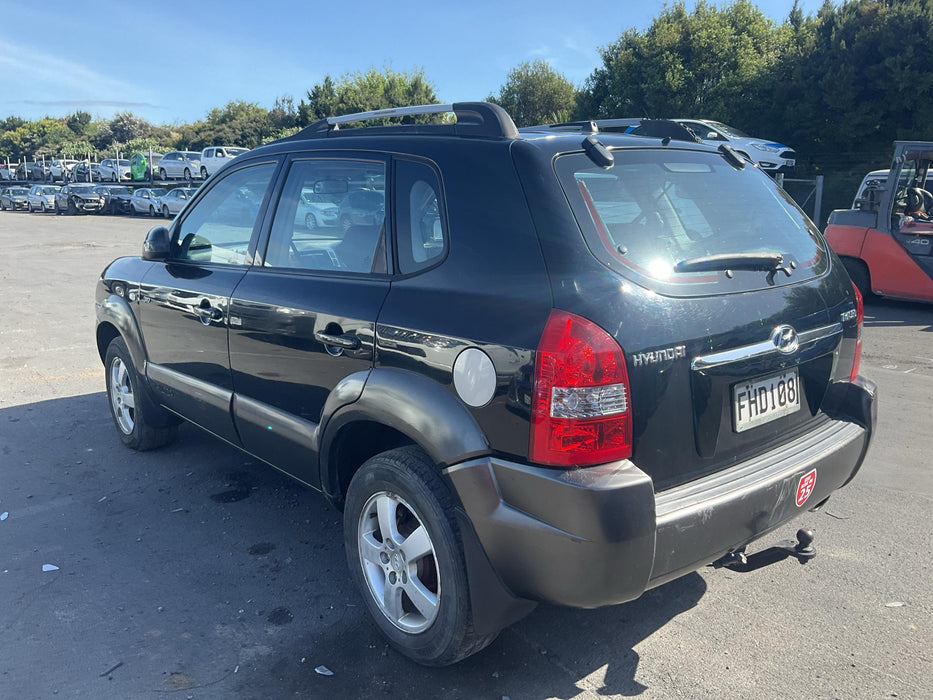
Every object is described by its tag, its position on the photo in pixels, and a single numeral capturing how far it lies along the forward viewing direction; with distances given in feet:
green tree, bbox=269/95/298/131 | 204.85
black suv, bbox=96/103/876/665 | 7.35
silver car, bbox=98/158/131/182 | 157.99
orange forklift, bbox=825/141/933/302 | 29.40
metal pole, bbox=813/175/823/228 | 55.01
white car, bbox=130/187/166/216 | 111.34
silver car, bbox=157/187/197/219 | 105.50
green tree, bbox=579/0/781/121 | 93.97
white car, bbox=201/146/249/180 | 125.70
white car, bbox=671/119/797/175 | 66.74
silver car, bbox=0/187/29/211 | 147.23
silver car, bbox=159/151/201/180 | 134.72
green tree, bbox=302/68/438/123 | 178.70
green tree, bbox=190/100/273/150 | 209.57
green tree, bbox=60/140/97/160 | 253.44
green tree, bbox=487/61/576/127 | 136.15
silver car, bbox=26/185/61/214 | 132.98
